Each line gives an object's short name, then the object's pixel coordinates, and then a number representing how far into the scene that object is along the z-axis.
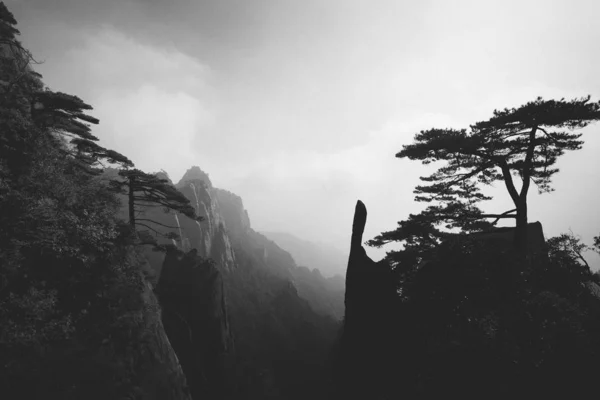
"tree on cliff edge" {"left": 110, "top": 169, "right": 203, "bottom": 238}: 14.00
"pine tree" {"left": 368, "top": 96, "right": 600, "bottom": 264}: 9.82
